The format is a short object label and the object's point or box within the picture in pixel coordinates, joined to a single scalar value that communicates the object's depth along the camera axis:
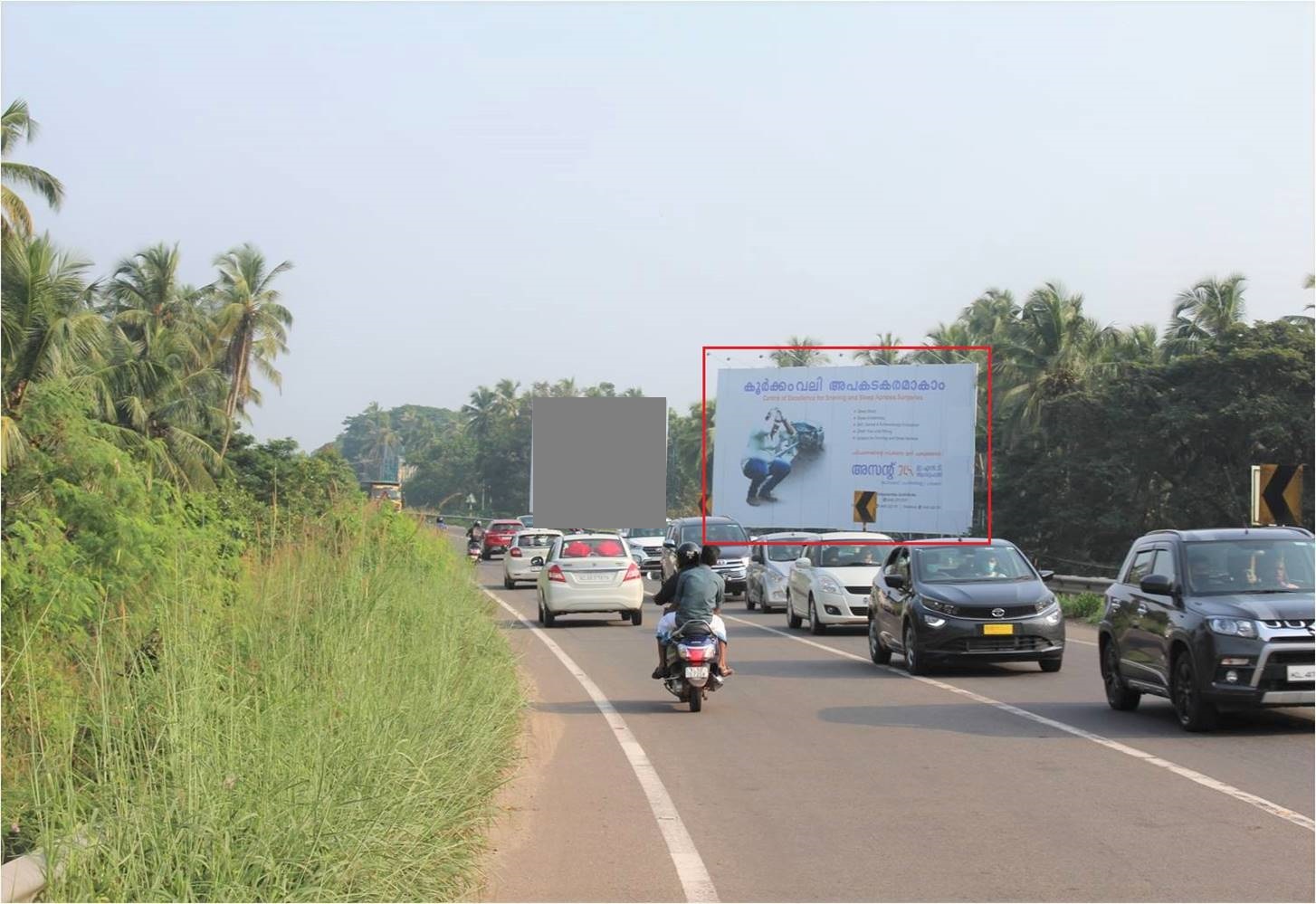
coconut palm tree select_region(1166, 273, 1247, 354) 63.09
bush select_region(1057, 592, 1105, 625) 30.12
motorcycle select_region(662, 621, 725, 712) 15.59
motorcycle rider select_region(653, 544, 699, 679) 15.96
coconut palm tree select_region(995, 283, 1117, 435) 65.19
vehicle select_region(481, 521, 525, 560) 64.32
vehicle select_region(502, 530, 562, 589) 44.34
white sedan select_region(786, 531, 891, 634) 25.98
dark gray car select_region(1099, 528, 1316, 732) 12.63
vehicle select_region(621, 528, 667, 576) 43.84
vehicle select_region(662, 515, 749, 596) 39.16
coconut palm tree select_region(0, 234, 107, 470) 31.80
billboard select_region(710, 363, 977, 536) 37.12
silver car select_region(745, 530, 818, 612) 33.69
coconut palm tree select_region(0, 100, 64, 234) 37.38
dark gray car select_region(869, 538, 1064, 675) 18.39
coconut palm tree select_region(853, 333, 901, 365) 77.68
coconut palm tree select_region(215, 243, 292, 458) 64.75
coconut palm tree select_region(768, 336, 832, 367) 72.12
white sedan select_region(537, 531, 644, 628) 28.75
